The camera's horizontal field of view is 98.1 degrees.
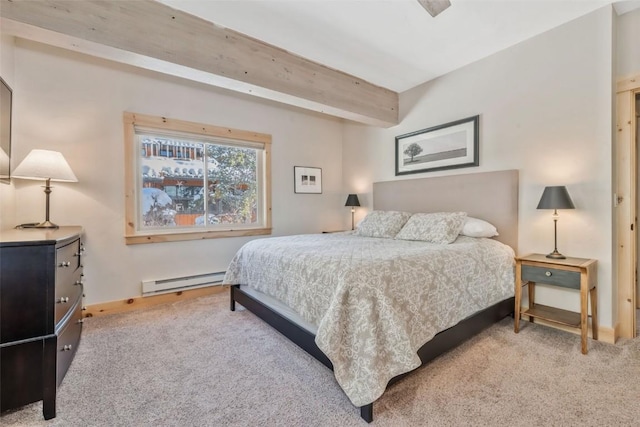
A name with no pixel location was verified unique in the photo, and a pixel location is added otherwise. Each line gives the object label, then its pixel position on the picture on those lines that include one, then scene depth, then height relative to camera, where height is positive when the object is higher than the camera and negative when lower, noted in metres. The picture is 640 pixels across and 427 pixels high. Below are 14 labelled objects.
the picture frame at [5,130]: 2.16 +0.69
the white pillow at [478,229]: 2.72 -0.17
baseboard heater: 3.07 -0.81
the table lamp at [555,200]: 2.25 +0.09
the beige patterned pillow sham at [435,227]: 2.64 -0.15
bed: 1.46 -0.52
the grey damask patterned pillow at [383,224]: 3.16 -0.13
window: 3.09 +0.42
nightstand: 2.06 -0.55
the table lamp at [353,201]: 4.37 +0.19
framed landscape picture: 3.14 +0.80
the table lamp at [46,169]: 2.19 +0.37
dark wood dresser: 1.34 -0.53
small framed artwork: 4.26 +0.53
